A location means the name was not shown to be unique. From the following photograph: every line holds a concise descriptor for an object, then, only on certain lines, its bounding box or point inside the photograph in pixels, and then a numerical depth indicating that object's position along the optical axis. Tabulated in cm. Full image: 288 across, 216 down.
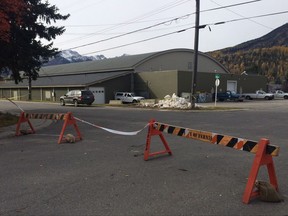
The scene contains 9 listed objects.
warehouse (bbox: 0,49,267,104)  3472
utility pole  2090
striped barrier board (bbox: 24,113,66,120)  834
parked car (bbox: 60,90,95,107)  2699
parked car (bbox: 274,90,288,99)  4430
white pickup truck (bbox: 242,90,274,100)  4057
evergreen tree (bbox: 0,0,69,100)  1274
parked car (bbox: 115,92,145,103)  3164
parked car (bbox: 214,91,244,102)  3701
